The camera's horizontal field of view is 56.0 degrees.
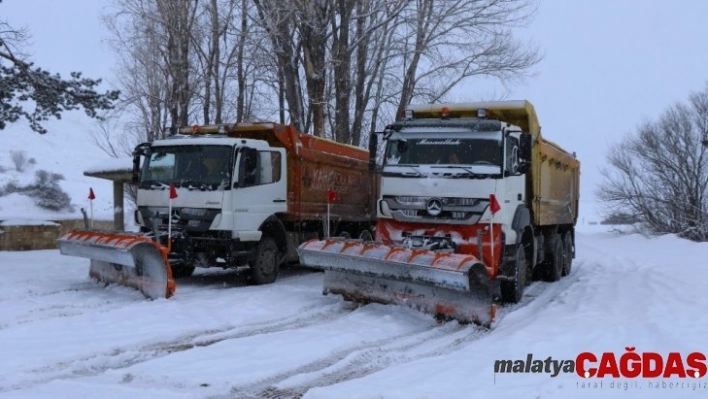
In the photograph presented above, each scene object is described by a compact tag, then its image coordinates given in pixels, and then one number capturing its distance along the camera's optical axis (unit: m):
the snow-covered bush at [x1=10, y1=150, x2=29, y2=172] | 60.62
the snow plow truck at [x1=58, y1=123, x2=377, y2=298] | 10.34
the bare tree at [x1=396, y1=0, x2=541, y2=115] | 21.33
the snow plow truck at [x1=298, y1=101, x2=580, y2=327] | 8.64
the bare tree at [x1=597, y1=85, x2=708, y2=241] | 42.22
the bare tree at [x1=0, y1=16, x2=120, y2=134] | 13.91
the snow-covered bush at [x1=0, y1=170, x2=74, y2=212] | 33.53
